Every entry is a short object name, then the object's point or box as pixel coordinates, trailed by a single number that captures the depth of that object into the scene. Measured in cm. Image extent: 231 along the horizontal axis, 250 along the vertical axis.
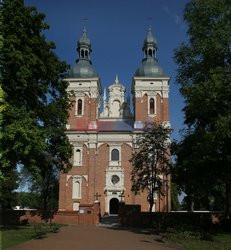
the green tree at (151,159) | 2445
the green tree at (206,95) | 1437
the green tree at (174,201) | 4723
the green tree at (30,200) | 5042
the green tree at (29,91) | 1342
